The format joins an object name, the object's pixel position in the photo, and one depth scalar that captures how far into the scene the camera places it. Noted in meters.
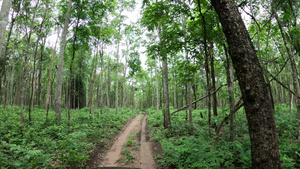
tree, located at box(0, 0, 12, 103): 3.49
